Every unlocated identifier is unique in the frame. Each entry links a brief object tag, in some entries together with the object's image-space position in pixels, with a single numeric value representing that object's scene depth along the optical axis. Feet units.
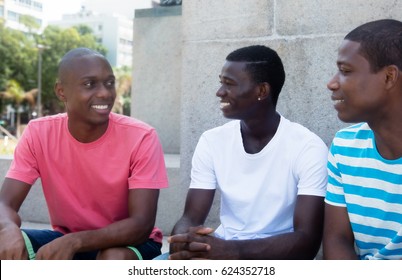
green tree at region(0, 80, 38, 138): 127.85
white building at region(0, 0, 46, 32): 107.92
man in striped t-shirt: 8.13
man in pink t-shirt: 9.86
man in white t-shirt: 8.82
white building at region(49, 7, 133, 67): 247.70
